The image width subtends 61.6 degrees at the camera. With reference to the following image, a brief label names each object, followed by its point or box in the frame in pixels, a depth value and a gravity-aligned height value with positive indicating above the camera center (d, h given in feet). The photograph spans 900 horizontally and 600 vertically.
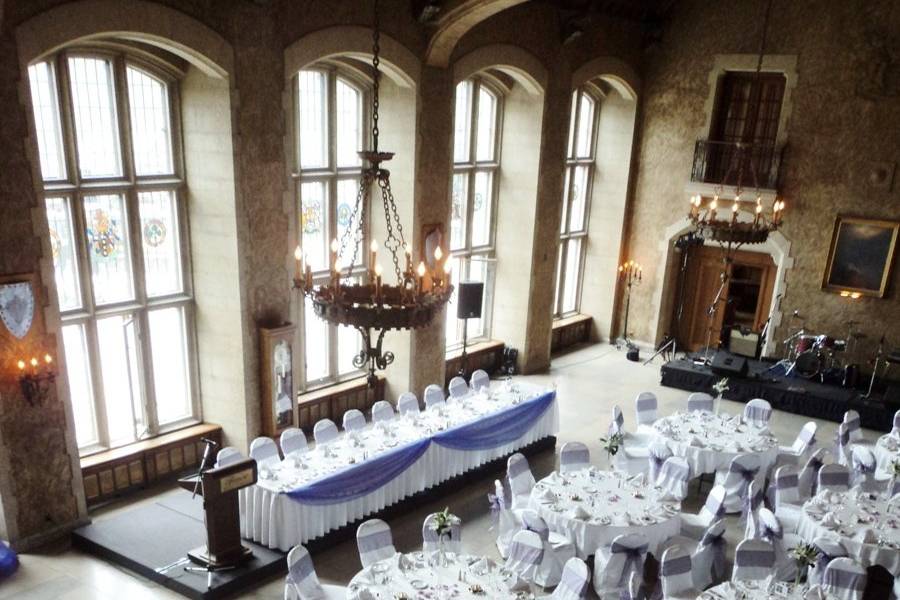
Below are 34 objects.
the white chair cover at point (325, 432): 29.04 -11.43
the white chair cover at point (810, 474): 29.66 -12.53
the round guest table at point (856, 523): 23.30 -11.77
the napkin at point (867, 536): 23.48 -11.75
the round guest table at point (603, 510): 23.73 -11.66
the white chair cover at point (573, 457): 27.61 -11.38
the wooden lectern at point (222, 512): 23.31 -11.99
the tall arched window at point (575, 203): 50.11 -4.25
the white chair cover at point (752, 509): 25.78 -12.75
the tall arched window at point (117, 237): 26.68 -4.28
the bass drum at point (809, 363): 43.04 -11.98
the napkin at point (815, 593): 19.93 -11.52
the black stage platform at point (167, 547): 23.65 -13.98
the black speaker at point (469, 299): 37.88 -8.06
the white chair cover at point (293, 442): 27.81 -11.32
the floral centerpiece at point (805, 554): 20.84 -11.00
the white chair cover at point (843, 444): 32.53 -12.49
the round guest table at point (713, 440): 29.99 -11.69
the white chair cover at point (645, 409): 34.35 -11.90
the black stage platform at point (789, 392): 39.86 -13.29
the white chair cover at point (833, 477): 27.37 -11.61
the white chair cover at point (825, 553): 23.24 -12.23
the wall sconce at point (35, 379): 24.17 -8.23
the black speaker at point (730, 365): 43.16 -12.38
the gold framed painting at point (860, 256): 42.91 -5.97
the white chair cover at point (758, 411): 33.71 -11.59
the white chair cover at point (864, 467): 28.91 -12.21
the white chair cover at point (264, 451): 26.84 -11.31
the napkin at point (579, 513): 24.01 -11.63
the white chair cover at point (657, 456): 30.19 -12.23
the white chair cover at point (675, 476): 27.89 -12.15
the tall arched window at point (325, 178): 34.06 -2.18
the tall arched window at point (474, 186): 42.14 -2.83
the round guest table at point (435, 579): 19.49 -11.53
